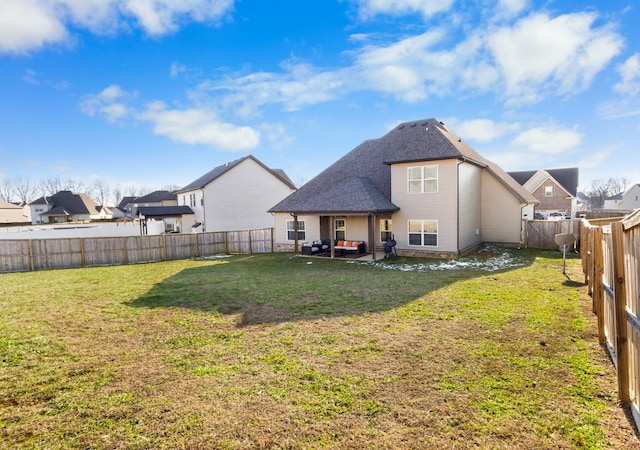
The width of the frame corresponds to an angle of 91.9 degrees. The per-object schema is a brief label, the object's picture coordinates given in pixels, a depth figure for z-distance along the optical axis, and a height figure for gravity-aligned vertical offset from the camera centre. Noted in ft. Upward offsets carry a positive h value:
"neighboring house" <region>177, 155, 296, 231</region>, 89.71 +8.00
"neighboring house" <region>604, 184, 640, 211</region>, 169.68 +4.29
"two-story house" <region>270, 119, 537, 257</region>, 49.55 +2.91
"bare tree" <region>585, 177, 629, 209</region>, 291.28 +19.87
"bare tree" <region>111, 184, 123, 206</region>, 343.48 +37.32
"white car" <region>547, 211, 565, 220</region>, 117.93 -1.91
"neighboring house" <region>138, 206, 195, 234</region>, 95.03 +3.61
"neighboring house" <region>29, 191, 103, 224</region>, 168.14 +11.55
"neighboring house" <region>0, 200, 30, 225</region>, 148.01 +8.45
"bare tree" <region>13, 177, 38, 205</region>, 286.81 +40.10
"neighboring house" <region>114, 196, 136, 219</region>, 229.95 +14.53
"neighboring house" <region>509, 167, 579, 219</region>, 124.16 +7.21
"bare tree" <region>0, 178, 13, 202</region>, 278.54 +38.36
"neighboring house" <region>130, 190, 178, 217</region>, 157.89 +14.26
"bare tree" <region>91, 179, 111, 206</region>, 324.17 +39.98
